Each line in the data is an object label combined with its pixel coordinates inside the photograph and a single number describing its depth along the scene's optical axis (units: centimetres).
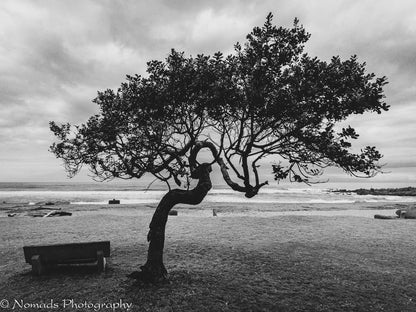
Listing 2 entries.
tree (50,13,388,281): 707
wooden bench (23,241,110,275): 877
